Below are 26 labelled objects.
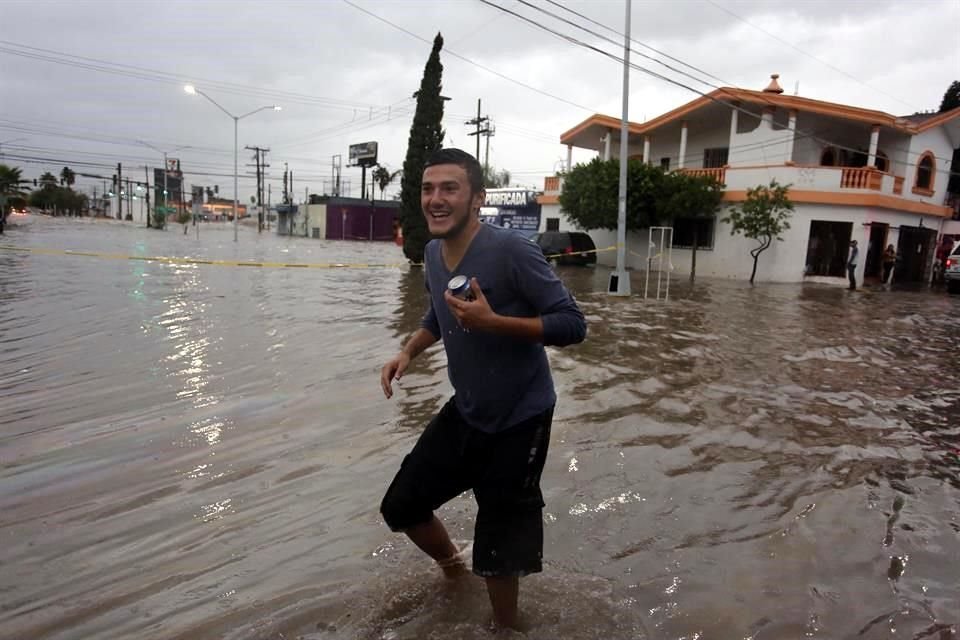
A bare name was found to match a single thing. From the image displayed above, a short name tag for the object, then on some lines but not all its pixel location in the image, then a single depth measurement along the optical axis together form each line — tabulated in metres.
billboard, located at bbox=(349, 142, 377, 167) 70.75
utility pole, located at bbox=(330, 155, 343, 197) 88.50
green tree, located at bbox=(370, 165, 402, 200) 75.06
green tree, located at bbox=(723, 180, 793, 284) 22.80
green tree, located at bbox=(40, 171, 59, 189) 112.00
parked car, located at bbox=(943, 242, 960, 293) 20.86
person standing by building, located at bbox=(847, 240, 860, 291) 21.86
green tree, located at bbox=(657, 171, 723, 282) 24.64
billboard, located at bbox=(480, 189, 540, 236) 38.72
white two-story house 23.39
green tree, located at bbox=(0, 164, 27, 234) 38.79
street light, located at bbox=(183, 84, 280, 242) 46.00
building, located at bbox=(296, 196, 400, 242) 63.62
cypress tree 25.39
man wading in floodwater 2.30
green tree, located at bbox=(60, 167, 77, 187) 120.94
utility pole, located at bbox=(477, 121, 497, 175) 49.59
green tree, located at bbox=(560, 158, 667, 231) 25.17
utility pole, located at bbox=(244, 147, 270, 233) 75.50
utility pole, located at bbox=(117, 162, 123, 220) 96.38
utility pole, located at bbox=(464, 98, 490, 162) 48.72
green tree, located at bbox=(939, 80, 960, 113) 37.59
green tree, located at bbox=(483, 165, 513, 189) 73.66
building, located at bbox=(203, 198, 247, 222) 131.25
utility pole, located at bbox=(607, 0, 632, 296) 15.97
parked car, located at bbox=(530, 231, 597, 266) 25.98
